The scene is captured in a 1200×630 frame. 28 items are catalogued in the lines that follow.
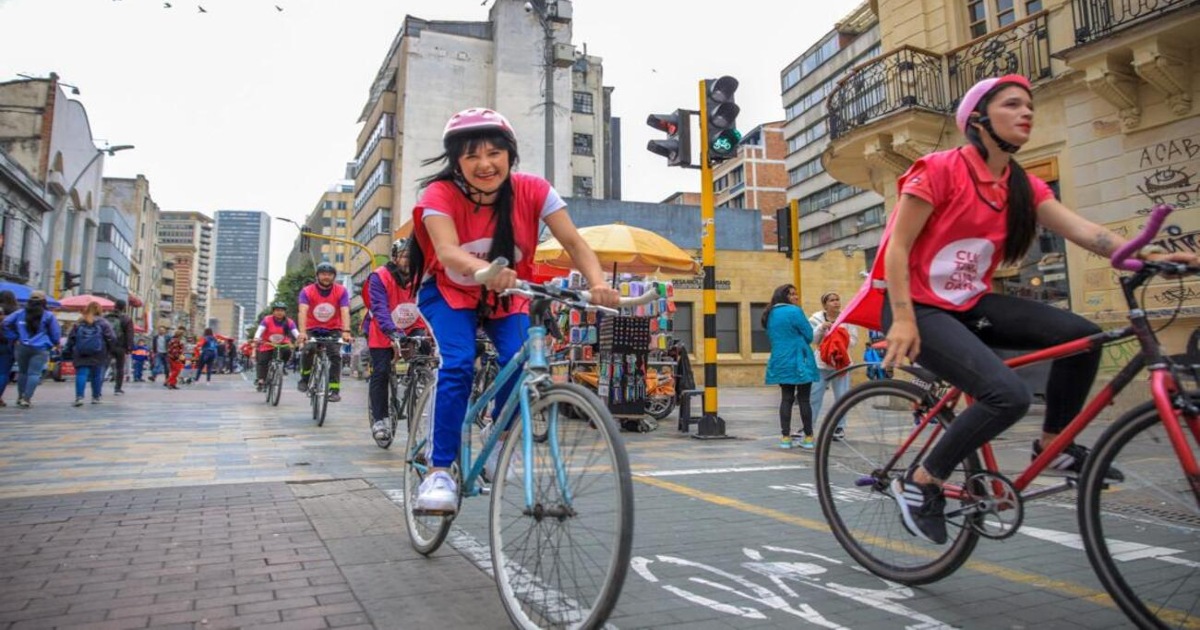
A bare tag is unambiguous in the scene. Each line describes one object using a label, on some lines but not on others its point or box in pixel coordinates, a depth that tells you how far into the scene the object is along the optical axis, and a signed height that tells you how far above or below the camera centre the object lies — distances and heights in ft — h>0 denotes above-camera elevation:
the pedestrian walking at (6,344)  37.63 +1.87
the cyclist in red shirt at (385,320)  22.65 +1.89
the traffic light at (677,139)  30.50 +9.84
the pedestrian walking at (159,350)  79.56 +3.38
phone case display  30.32 +0.66
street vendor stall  30.53 +1.81
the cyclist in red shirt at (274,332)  38.63 +2.49
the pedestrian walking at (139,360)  79.51 +2.21
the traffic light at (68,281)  106.32 +14.55
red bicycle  7.43 -1.24
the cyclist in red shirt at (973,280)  8.92 +1.28
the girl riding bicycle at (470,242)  9.89 +1.92
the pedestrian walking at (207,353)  82.26 +3.06
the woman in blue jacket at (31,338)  37.40 +2.15
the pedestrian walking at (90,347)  40.34 +1.82
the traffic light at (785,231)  35.47 +7.03
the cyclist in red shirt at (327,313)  30.40 +2.73
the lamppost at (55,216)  99.81 +29.86
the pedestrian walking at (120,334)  50.38 +3.27
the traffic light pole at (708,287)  28.92 +3.65
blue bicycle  7.18 -1.26
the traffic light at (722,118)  29.96 +10.50
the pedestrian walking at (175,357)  65.82 +2.13
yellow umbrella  33.99 +5.97
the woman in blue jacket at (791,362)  26.76 +0.59
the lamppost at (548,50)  73.00 +36.26
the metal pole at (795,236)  35.29 +6.84
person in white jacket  28.40 +1.76
